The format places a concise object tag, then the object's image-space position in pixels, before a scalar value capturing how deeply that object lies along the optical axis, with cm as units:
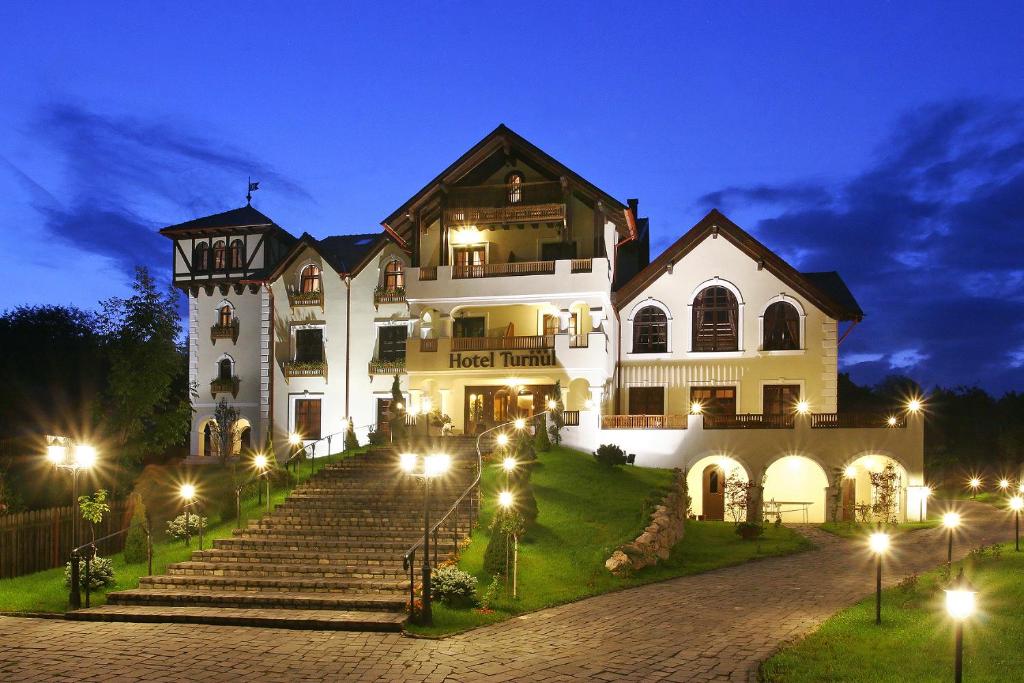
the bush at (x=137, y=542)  2000
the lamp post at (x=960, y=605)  891
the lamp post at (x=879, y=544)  1348
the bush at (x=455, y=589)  1520
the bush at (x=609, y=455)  2656
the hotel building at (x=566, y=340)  2878
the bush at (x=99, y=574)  1727
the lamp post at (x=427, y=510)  1420
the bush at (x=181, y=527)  2183
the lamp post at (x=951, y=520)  1552
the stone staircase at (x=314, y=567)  1536
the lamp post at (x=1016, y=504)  1947
